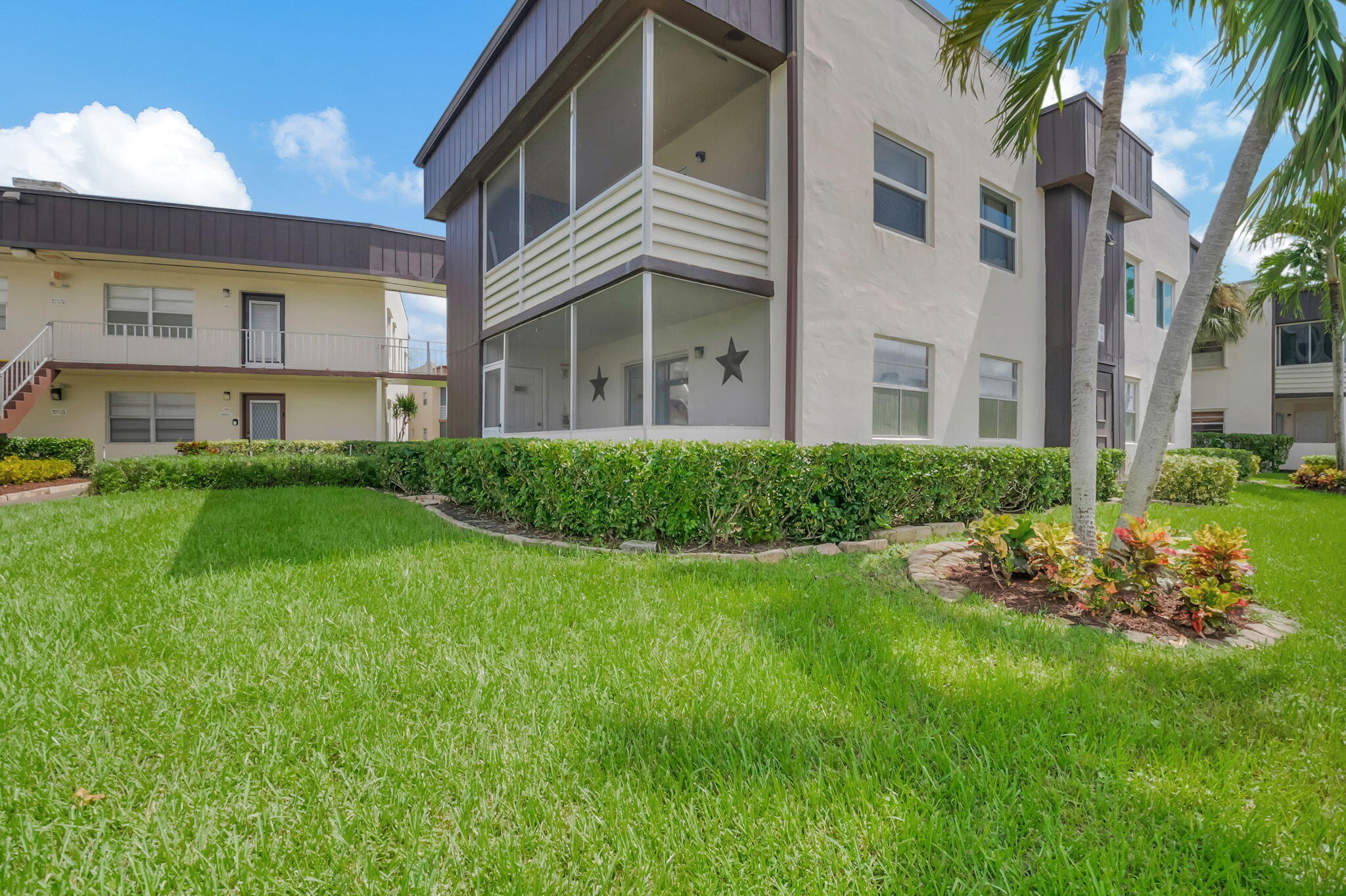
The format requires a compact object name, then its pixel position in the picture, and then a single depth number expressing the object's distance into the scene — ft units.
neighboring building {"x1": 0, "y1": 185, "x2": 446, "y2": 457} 43.60
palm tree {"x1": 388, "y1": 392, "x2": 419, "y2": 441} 59.98
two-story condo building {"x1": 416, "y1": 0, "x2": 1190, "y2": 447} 21.54
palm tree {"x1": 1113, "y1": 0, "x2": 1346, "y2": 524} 10.35
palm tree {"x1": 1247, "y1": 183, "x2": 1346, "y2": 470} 38.83
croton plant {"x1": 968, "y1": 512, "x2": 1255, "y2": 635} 10.73
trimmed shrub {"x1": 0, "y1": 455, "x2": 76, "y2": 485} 31.19
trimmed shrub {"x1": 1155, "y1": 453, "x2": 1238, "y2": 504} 29.25
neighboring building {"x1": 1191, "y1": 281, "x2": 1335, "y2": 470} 63.67
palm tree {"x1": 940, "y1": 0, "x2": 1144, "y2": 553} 13.03
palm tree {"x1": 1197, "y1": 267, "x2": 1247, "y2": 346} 61.72
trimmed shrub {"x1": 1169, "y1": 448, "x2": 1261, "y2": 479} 39.11
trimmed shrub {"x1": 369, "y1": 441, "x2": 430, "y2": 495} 32.12
